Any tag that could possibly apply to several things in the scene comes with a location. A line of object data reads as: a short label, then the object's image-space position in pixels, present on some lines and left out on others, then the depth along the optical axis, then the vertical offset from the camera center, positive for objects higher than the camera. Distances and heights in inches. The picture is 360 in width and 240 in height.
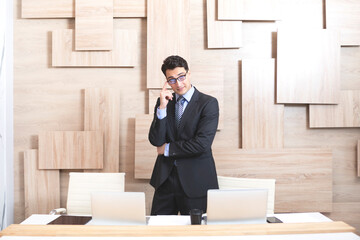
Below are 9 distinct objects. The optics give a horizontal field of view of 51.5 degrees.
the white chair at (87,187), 105.0 -18.8
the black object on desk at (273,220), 77.9 -21.1
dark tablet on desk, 77.7 -21.2
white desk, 62.6 -19.9
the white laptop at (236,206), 68.0 -15.8
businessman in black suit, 96.7 -6.3
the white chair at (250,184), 95.6 -16.8
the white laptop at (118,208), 68.5 -16.3
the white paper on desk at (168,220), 76.9 -21.1
